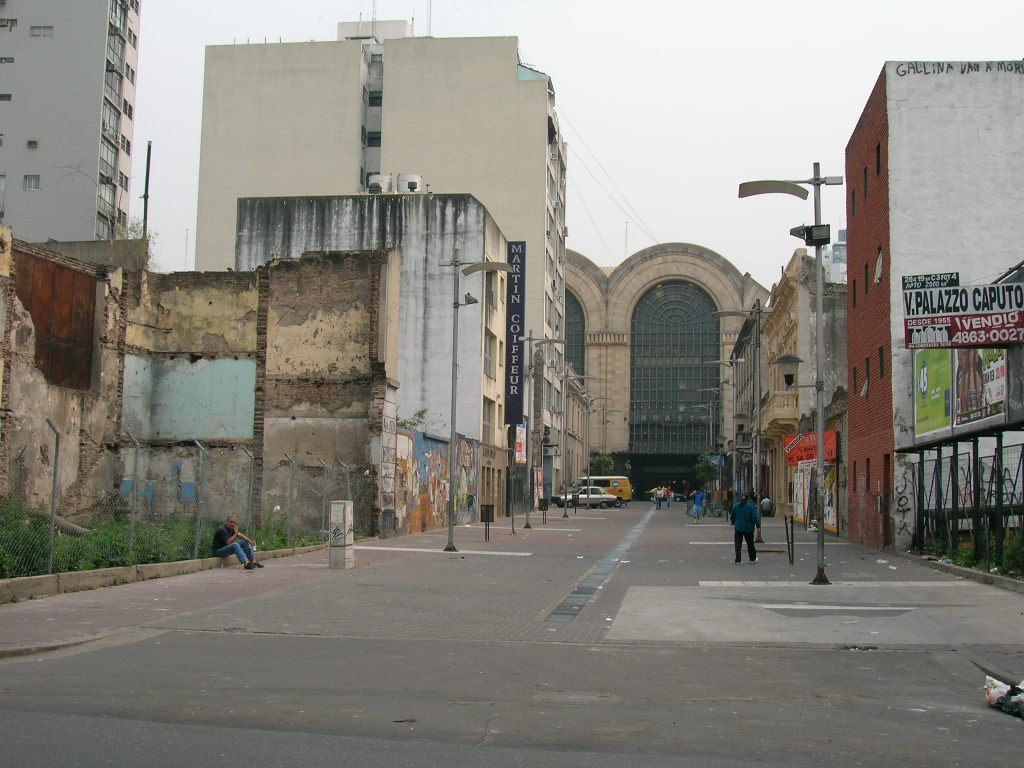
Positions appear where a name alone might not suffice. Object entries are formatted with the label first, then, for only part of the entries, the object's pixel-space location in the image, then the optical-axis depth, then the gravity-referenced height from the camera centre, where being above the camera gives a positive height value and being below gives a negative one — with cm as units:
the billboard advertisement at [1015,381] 1758 +163
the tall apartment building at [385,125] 6625 +2082
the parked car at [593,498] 7744 -188
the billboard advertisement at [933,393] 2298 +190
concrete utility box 2039 -130
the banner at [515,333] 5312 +667
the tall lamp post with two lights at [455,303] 2745 +428
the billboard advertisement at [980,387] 1903 +171
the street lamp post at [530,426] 5144 +223
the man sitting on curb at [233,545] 2014 -149
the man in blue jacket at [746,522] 2355 -102
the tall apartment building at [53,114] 6412 +2050
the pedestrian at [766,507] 4953 -150
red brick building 2703 +712
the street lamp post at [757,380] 3646 +342
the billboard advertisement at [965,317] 1689 +258
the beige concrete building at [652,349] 11125 +1270
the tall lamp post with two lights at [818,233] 1955 +439
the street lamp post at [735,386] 5561 +633
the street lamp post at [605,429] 11206 +434
